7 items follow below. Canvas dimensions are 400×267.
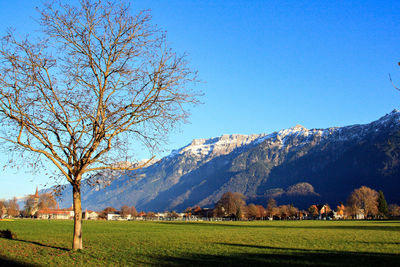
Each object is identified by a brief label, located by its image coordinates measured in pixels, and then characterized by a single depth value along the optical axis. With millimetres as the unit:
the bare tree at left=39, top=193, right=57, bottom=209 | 173550
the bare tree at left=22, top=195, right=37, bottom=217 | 192125
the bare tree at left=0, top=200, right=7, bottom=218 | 183250
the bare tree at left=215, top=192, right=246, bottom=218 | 194500
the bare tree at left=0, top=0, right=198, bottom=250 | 19828
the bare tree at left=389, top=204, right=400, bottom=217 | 190600
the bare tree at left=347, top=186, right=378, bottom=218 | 169375
